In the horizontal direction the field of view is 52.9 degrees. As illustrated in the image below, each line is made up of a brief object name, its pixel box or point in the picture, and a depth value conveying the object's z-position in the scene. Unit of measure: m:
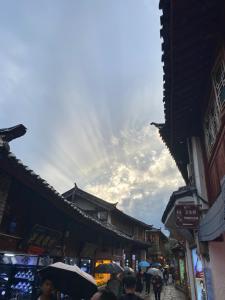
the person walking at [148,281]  20.78
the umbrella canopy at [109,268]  11.53
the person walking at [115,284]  9.42
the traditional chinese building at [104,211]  24.10
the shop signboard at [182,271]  20.96
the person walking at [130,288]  3.54
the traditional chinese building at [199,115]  4.30
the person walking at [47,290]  4.18
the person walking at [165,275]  29.08
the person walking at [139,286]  14.83
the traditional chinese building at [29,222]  5.87
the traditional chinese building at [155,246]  41.84
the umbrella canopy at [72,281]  4.87
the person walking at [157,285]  14.64
